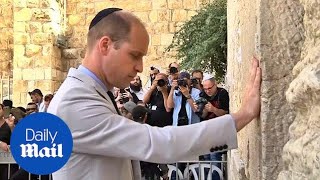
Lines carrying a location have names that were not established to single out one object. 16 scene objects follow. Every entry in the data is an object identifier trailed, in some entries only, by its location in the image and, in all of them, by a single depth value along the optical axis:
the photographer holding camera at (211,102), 4.15
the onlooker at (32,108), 5.96
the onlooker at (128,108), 4.11
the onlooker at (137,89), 5.51
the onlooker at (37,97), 6.48
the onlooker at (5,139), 4.11
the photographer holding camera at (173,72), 4.91
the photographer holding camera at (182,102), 4.40
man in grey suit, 1.21
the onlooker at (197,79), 4.76
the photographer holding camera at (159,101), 4.48
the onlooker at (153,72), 5.58
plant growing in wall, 5.90
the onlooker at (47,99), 5.69
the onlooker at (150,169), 3.80
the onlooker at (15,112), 5.55
